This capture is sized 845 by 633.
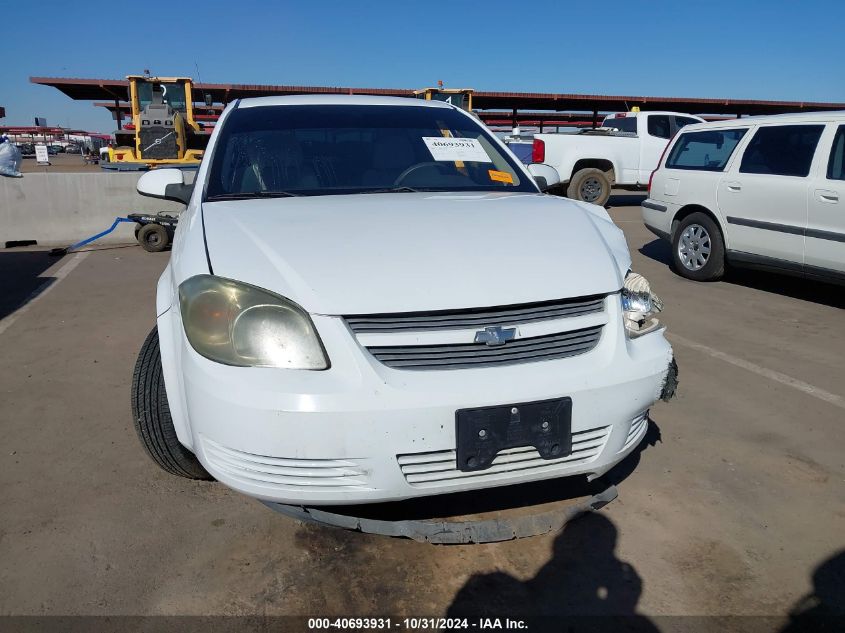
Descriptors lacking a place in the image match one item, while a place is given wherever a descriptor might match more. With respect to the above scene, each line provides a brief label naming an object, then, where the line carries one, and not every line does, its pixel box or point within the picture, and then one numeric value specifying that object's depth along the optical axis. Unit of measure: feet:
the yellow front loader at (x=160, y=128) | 39.99
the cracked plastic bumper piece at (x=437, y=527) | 6.78
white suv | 18.02
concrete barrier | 29.84
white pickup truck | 40.81
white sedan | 5.87
